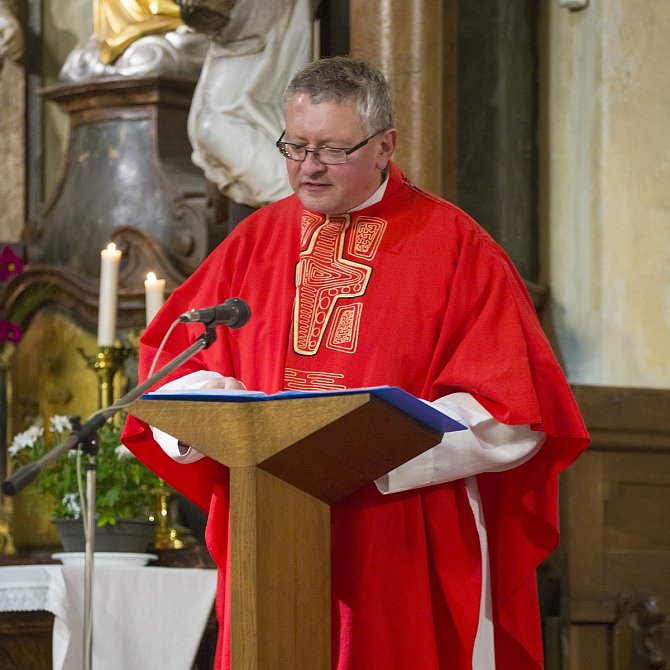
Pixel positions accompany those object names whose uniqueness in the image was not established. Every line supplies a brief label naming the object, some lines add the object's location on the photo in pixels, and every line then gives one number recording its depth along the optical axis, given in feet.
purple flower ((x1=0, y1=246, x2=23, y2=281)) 34.81
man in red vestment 18.99
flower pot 29.14
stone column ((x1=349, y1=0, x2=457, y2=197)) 31.07
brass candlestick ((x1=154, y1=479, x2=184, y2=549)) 30.63
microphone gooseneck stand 16.20
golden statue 39.68
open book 15.74
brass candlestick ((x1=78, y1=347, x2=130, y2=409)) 31.40
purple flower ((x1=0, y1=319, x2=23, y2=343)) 34.53
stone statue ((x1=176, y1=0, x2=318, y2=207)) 32.01
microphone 16.99
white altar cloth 26.73
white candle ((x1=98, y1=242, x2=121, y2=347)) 30.60
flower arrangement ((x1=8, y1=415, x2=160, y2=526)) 29.17
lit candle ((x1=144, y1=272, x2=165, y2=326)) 30.71
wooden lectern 16.22
